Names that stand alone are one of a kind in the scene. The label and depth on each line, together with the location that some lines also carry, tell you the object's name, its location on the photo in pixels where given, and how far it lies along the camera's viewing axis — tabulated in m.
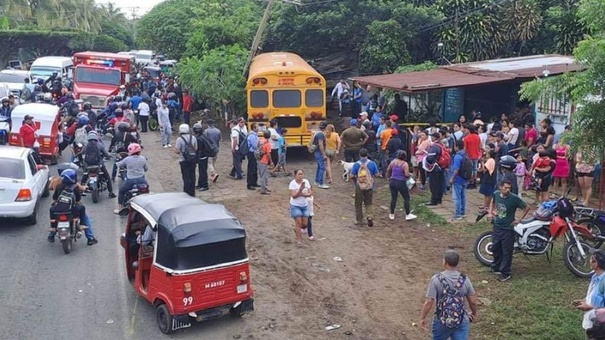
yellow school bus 20.58
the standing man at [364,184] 13.88
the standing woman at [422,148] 16.19
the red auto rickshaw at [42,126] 18.86
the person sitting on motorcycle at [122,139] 17.25
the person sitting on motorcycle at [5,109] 21.22
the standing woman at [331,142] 17.77
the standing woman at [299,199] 12.67
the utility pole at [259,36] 26.36
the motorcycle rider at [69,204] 12.33
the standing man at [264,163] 16.55
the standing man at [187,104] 26.72
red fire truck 27.93
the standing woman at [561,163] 14.95
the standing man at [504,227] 10.41
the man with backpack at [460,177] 13.74
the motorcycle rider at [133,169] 14.58
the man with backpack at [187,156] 15.62
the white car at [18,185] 13.25
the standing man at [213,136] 17.09
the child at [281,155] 18.56
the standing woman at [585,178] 14.37
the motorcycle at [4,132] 19.23
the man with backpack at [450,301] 7.38
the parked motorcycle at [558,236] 10.62
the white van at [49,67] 37.47
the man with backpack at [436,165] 14.79
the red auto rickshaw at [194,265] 8.95
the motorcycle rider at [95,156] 16.02
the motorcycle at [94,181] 15.80
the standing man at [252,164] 16.98
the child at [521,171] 15.38
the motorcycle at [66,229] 12.23
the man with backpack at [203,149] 16.34
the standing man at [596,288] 7.35
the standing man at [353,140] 17.52
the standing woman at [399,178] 14.07
